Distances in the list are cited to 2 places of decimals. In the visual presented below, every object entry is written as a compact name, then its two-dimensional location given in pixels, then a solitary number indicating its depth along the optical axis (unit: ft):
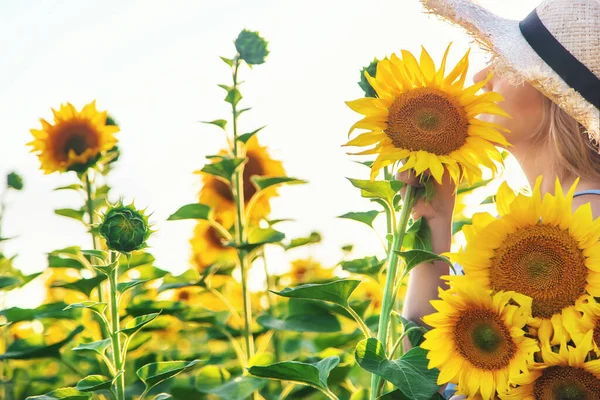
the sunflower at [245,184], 7.91
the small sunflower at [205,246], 8.55
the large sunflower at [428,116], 4.06
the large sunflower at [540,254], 3.68
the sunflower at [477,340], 3.66
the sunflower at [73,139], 7.29
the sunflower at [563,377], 3.57
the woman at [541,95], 4.61
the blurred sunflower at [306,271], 9.37
